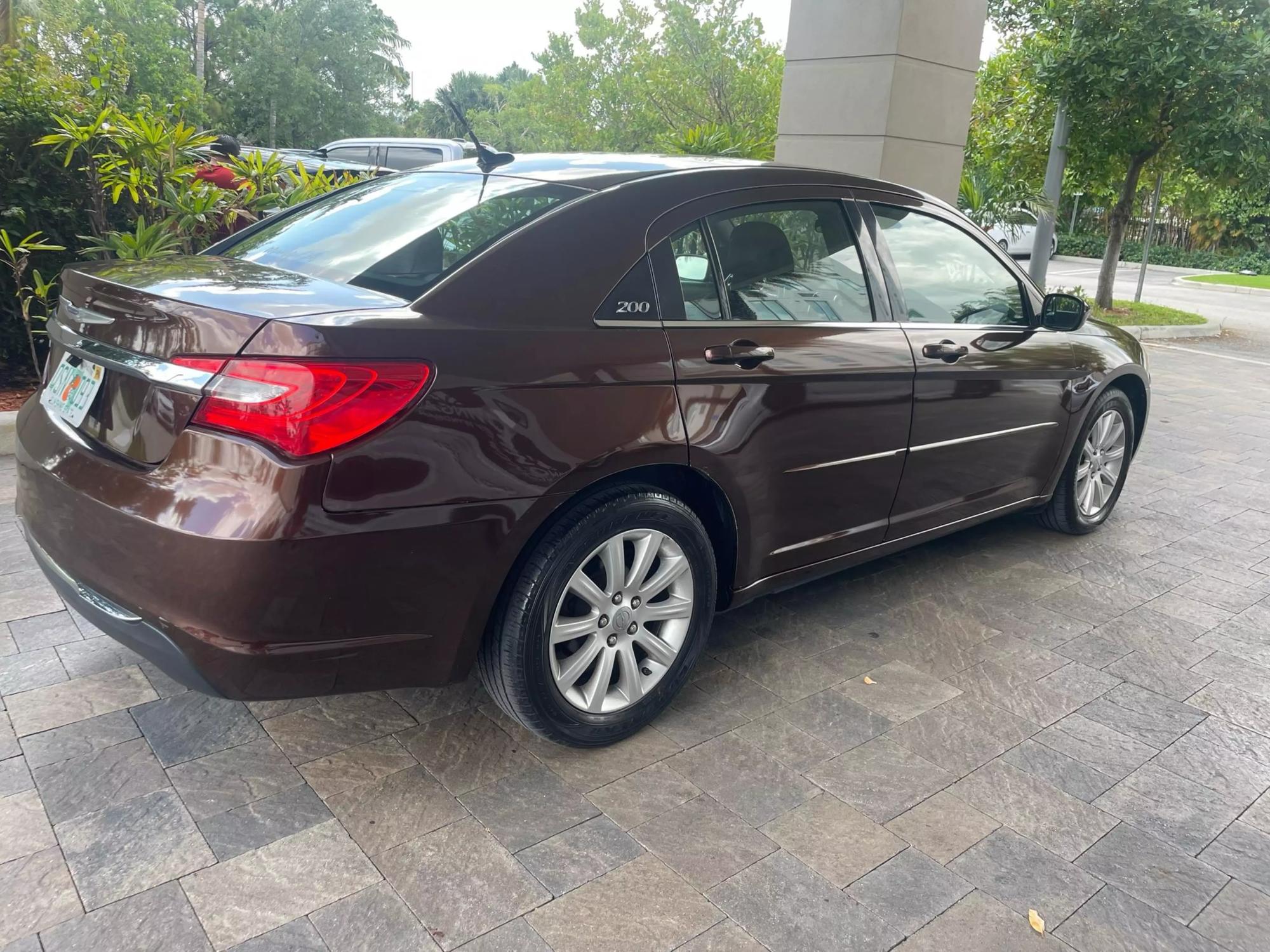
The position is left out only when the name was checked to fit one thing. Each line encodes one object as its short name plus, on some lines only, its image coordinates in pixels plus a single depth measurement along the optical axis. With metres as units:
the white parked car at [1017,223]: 11.40
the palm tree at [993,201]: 10.77
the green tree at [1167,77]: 11.34
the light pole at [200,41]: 38.72
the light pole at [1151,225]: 14.76
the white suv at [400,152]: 13.33
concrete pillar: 7.97
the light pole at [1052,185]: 11.47
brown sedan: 2.13
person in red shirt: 7.57
